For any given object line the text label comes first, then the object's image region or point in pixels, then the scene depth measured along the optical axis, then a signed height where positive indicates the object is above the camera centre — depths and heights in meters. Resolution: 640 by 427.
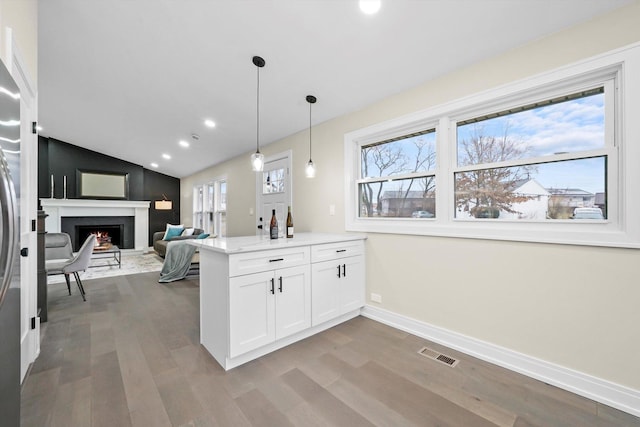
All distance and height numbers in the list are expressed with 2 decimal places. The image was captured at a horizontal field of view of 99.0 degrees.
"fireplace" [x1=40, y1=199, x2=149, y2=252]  6.95 -0.14
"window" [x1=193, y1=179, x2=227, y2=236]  6.66 +0.11
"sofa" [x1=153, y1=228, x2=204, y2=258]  6.69 -0.79
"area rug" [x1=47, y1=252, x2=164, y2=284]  5.07 -1.22
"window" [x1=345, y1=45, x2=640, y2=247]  1.69 +0.39
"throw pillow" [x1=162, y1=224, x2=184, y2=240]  7.28 -0.57
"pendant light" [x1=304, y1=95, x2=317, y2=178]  2.96 +0.45
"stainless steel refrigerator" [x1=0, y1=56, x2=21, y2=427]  0.97 -0.16
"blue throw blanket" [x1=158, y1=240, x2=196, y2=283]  4.78 -0.90
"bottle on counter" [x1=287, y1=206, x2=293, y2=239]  2.95 -0.18
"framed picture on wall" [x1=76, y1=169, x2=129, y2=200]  7.39 +0.74
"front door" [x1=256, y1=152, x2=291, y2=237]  4.32 +0.35
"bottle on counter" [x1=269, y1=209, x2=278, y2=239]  2.71 -0.20
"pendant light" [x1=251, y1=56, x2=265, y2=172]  2.47 +0.49
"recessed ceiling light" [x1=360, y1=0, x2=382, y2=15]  1.81 +1.38
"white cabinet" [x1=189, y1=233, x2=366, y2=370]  2.05 -0.69
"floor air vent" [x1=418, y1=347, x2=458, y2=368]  2.15 -1.19
